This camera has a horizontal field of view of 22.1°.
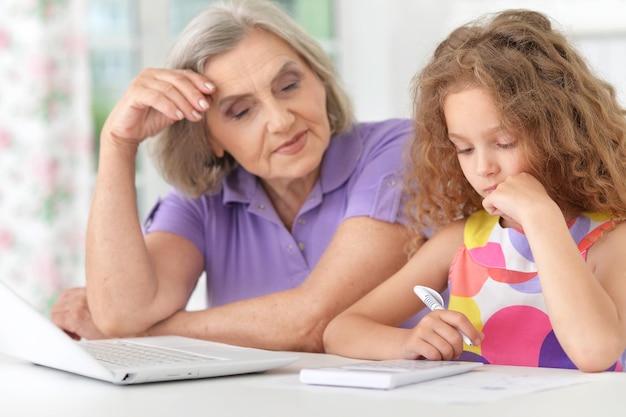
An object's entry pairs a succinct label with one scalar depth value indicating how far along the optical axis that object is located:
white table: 1.32
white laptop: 1.48
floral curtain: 3.00
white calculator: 1.40
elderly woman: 1.90
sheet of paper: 1.36
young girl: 1.56
